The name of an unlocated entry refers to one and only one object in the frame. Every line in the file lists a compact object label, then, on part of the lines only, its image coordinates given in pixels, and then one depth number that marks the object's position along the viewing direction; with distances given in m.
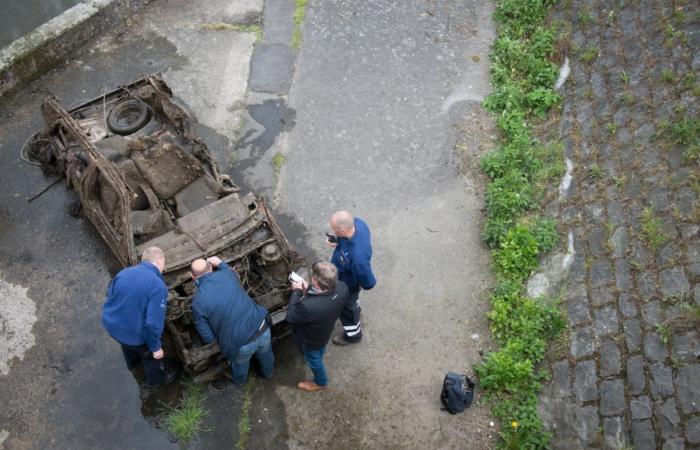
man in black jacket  6.00
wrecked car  6.93
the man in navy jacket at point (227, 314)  6.11
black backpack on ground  7.01
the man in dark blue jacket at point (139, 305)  5.98
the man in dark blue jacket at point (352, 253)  6.50
